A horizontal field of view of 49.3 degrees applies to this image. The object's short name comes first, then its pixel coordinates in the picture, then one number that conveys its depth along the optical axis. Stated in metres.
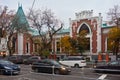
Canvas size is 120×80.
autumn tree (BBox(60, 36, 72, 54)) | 24.09
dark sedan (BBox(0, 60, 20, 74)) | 10.73
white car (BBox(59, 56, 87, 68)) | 17.80
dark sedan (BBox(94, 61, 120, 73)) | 11.79
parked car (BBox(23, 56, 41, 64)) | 21.02
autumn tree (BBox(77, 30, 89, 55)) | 23.79
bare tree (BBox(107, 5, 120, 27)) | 19.90
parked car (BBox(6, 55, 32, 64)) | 22.03
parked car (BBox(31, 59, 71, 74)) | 9.74
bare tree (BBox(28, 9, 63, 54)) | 23.24
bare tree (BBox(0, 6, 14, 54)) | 22.90
